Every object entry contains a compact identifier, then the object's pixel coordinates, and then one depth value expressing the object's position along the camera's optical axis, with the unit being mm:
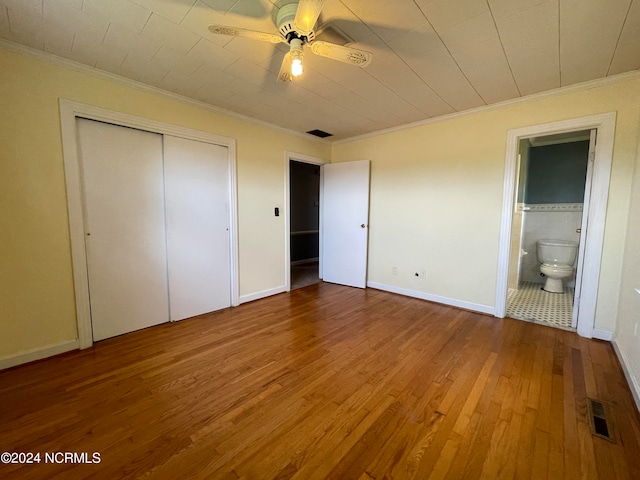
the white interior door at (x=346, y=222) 3924
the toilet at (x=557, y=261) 3738
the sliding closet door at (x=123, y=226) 2258
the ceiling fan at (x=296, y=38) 1347
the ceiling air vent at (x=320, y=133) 3783
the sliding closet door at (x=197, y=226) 2719
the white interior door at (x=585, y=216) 2418
